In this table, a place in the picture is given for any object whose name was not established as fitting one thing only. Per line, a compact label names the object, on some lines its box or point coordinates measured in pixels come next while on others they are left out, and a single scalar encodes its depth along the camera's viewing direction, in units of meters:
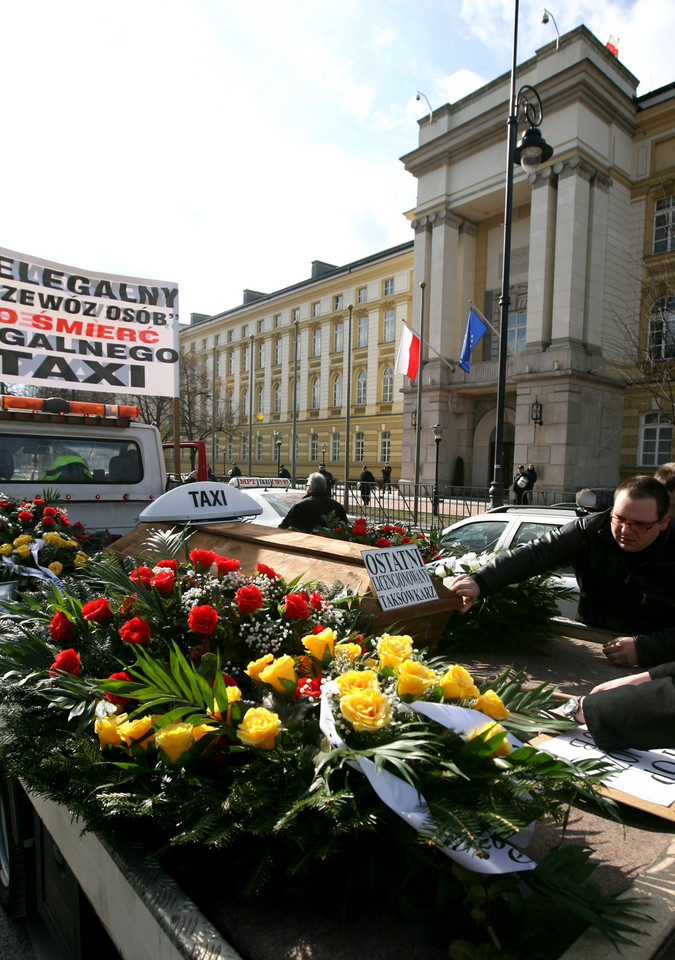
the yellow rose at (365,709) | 1.31
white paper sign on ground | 1.74
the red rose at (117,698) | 1.70
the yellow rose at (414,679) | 1.47
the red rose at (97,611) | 2.05
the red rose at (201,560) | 2.42
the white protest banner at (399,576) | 2.41
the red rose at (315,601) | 2.11
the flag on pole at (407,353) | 21.62
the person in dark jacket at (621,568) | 2.74
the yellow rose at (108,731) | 1.54
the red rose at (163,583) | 2.13
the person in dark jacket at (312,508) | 6.10
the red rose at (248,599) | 1.97
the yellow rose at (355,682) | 1.41
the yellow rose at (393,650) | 1.62
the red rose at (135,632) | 1.85
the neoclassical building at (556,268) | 25.28
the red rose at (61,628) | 2.11
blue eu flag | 21.75
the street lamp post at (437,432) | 27.04
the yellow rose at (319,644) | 1.78
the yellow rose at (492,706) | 1.51
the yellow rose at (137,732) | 1.51
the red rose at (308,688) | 1.58
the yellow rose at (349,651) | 1.71
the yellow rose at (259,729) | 1.40
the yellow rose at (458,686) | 1.52
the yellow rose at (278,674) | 1.61
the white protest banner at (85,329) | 6.77
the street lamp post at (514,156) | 9.62
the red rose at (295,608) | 1.94
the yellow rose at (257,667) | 1.69
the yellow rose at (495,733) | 1.38
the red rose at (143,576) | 2.25
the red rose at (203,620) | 1.84
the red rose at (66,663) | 1.88
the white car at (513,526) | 6.12
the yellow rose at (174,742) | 1.42
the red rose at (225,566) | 2.32
